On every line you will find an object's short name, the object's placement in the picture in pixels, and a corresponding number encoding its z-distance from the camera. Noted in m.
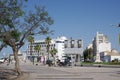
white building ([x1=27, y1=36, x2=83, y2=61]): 36.09
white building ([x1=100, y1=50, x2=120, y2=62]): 82.01
